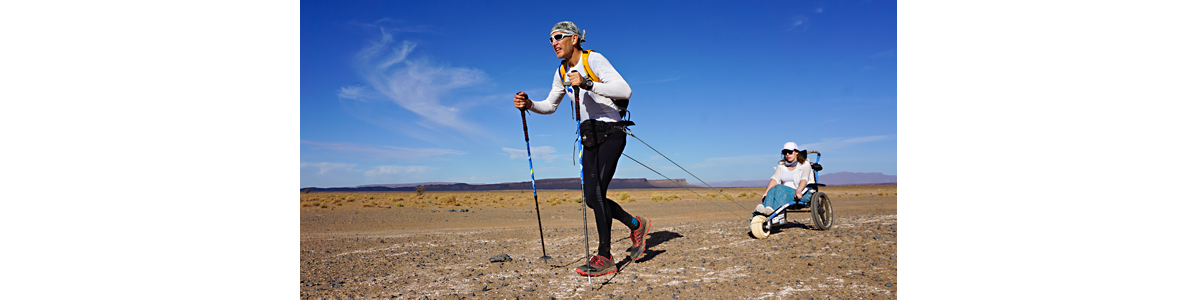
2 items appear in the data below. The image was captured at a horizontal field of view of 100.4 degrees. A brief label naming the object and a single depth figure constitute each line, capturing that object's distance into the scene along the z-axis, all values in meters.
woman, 6.86
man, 4.02
